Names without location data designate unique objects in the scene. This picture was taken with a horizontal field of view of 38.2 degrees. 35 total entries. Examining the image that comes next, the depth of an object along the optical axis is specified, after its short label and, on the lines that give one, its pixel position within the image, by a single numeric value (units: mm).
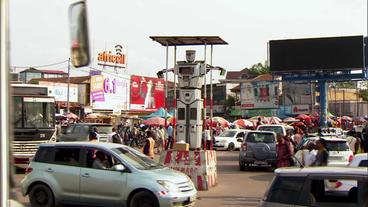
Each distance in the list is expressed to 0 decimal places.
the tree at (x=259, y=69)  104438
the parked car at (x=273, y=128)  26753
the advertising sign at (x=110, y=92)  54375
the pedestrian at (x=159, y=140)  31538
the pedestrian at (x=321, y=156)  11055
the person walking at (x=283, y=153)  14742
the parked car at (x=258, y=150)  20859
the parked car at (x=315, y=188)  6254
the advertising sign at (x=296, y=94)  73438
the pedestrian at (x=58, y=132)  26419
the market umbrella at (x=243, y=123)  44844
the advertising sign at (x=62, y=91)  54062
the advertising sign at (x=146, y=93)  61062
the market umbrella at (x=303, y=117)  45750
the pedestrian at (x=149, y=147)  16594
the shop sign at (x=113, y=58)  63050
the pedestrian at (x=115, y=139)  19281
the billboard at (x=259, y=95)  68500
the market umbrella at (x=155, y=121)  33925
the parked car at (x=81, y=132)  25828
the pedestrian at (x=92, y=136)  16766
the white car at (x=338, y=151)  16375
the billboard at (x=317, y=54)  42594
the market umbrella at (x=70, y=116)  42244
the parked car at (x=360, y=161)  9597
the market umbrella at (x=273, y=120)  42450
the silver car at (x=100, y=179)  10492
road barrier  14477
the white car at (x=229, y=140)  35781
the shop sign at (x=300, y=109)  69312
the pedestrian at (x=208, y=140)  19089
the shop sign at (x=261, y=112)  68562
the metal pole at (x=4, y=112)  2844
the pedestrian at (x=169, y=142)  20511
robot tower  16281
